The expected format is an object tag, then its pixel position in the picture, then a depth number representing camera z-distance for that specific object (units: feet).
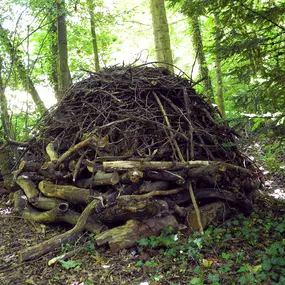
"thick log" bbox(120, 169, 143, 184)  14.01
